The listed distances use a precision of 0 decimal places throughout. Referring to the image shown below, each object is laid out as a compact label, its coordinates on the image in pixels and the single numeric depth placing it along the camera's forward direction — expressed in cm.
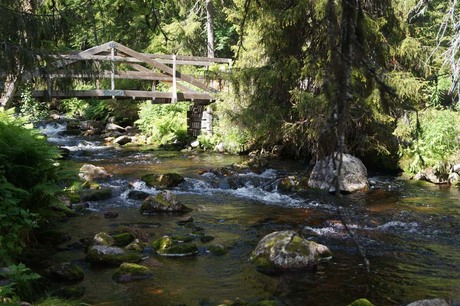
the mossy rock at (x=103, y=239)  705
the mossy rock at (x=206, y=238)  759
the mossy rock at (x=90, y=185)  1121
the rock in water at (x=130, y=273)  596
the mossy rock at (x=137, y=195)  1050
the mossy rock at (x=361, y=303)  496
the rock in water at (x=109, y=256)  650
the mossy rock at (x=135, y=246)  699
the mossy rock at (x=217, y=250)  704
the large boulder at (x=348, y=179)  1145
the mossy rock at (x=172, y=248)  697
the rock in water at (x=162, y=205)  933
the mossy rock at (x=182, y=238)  743
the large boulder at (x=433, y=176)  1213
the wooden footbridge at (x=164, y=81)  1512
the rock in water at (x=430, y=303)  493
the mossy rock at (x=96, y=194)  1023
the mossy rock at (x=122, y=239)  725
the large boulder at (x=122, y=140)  1991
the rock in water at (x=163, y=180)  1164
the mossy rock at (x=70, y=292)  529
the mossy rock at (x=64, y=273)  582
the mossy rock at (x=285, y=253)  638
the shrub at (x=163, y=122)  2006
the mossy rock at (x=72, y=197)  985
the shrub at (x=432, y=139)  1231
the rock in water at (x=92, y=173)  1233
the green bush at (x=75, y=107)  2752
